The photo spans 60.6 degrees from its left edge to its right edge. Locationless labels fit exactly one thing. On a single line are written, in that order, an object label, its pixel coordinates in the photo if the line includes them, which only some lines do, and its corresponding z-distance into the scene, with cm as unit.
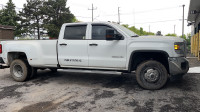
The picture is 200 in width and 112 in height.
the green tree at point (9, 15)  4073
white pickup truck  461
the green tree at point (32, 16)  4706
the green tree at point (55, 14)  4747
